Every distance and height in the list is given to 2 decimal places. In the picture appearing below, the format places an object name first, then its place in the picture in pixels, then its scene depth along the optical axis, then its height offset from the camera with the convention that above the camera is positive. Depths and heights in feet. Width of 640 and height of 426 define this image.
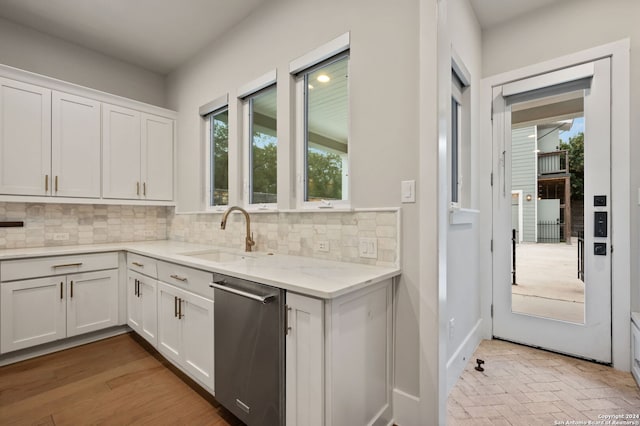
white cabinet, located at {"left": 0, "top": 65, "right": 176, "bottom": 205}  8.29 +2.25
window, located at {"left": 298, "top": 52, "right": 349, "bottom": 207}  6.95 +2.03
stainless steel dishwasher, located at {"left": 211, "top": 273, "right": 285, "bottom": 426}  4.44 -2.30
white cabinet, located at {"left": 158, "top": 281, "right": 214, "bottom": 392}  5.86 -2.66
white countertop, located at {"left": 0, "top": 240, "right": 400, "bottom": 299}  4.20 -1.06
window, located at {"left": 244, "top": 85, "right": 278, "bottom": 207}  8.50 +1.99
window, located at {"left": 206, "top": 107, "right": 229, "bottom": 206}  10.19 +1.99
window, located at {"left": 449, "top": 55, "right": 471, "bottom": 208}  7.84 +1.95
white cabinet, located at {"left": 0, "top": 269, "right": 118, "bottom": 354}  7.61 -2.71
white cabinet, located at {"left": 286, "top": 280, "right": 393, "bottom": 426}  3.98 -2.17
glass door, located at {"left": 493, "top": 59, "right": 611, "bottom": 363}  7.29 +0.03
